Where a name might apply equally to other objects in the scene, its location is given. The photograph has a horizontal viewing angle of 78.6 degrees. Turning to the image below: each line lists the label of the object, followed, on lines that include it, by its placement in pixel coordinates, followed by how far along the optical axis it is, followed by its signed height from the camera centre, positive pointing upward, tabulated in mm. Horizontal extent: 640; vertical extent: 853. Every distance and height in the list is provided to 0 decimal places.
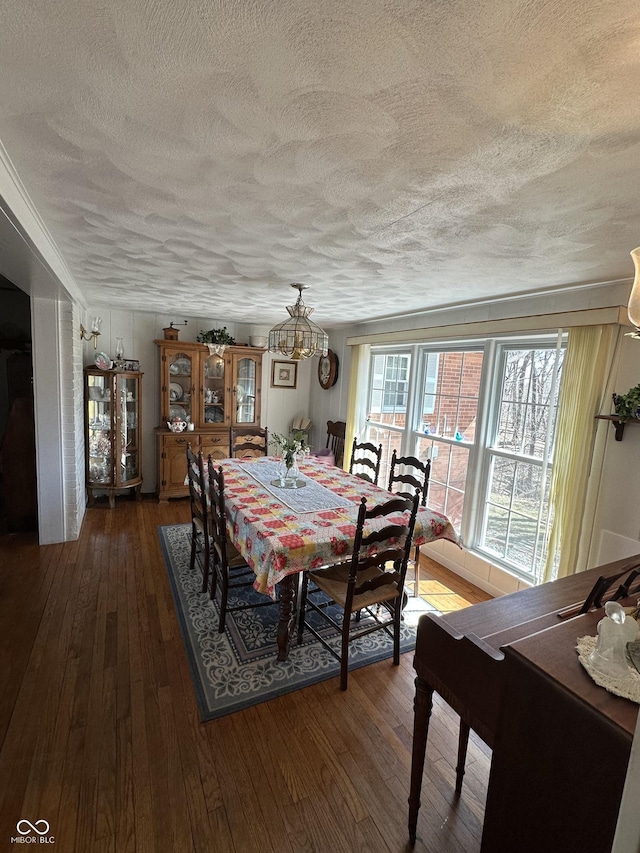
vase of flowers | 2983 -644
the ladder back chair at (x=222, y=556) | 2348 -1186
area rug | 1983 -1600
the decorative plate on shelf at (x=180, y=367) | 4762 +36
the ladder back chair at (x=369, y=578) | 1983 -1151
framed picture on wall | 5539 +33
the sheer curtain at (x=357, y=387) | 4684 -84
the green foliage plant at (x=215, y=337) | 4777 +426
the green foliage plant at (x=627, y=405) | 2184 -51
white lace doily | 836 -630
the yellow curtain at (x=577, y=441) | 2408 -311
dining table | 2000 -836
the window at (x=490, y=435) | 2885 -405
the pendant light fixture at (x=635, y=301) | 1127 +278
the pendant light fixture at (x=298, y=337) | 2695 +272
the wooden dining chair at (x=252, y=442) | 4000 -706
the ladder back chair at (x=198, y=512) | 2666 -1062
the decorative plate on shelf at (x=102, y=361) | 4223 +48
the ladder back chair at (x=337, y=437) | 4836 -743
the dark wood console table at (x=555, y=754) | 792 -796
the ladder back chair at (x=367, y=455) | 3516 -752
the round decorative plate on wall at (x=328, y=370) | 5230 +117
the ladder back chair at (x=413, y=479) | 2916 -715
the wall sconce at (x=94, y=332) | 4034 +339
